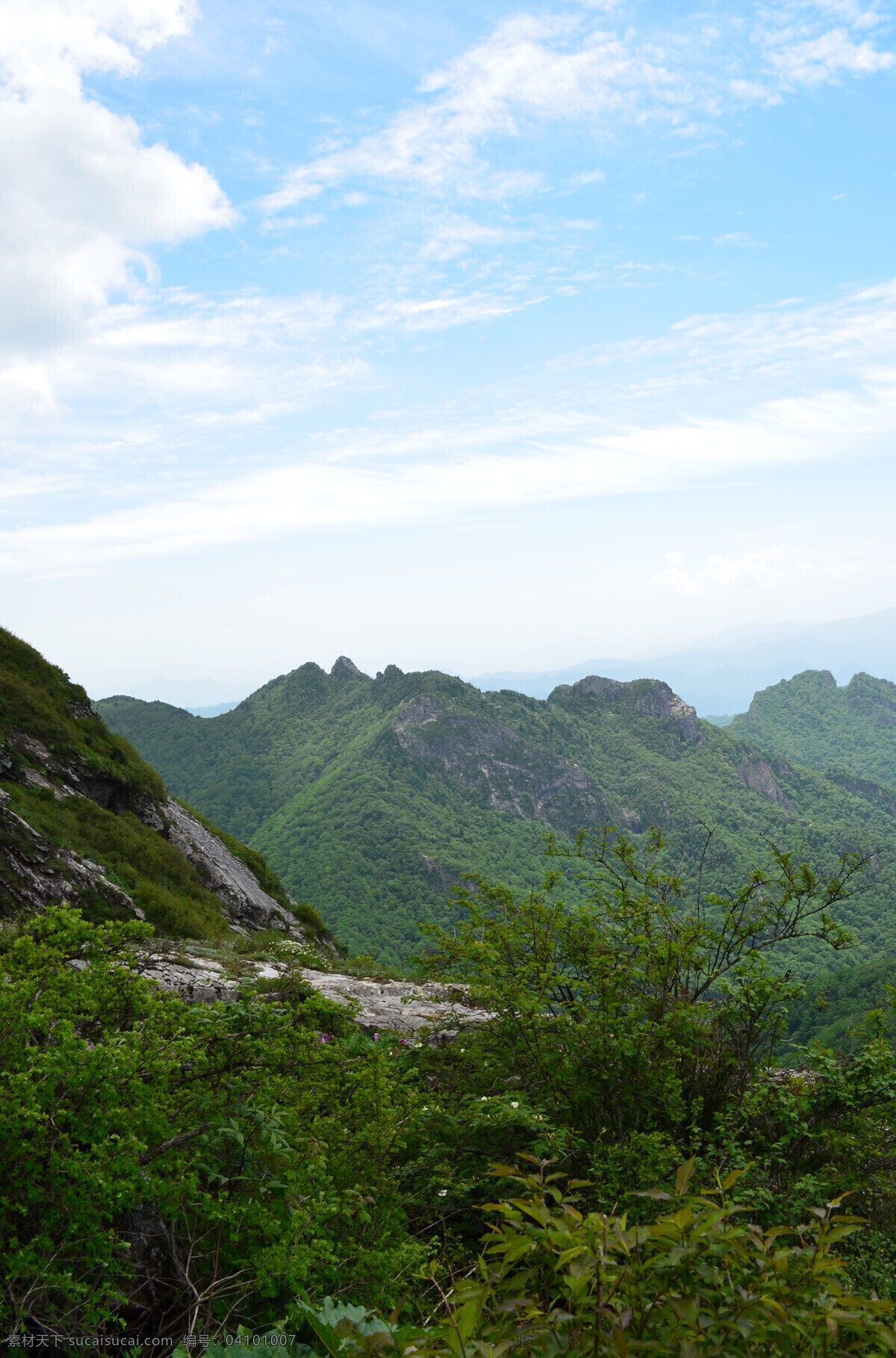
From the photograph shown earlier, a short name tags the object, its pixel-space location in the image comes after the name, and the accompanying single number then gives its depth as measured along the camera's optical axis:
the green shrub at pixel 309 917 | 20.88
